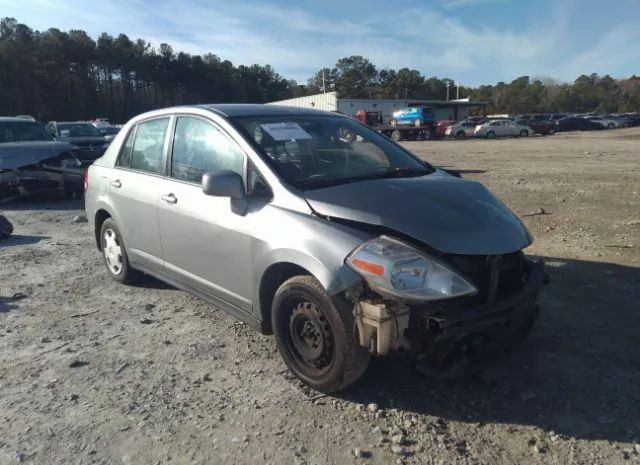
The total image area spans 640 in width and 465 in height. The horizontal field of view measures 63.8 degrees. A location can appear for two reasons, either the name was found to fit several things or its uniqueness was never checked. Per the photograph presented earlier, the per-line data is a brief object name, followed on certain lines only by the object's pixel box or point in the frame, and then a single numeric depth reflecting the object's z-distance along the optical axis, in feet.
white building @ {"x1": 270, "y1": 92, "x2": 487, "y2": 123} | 198.59
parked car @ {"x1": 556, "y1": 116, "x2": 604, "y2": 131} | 173.88
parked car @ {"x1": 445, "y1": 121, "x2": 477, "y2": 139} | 142.61
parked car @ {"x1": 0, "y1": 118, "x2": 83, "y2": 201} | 32.01
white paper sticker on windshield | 12.50
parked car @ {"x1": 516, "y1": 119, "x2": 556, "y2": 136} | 145.59
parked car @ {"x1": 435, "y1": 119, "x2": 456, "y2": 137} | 144.66
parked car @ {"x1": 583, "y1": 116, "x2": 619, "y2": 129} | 175.22
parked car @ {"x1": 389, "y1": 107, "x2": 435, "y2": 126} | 141.49
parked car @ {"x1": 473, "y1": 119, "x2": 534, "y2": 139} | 137.80
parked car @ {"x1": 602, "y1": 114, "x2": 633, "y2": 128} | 183.01
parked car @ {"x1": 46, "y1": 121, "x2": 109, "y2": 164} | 46.80
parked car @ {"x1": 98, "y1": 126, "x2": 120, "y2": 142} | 76.04
